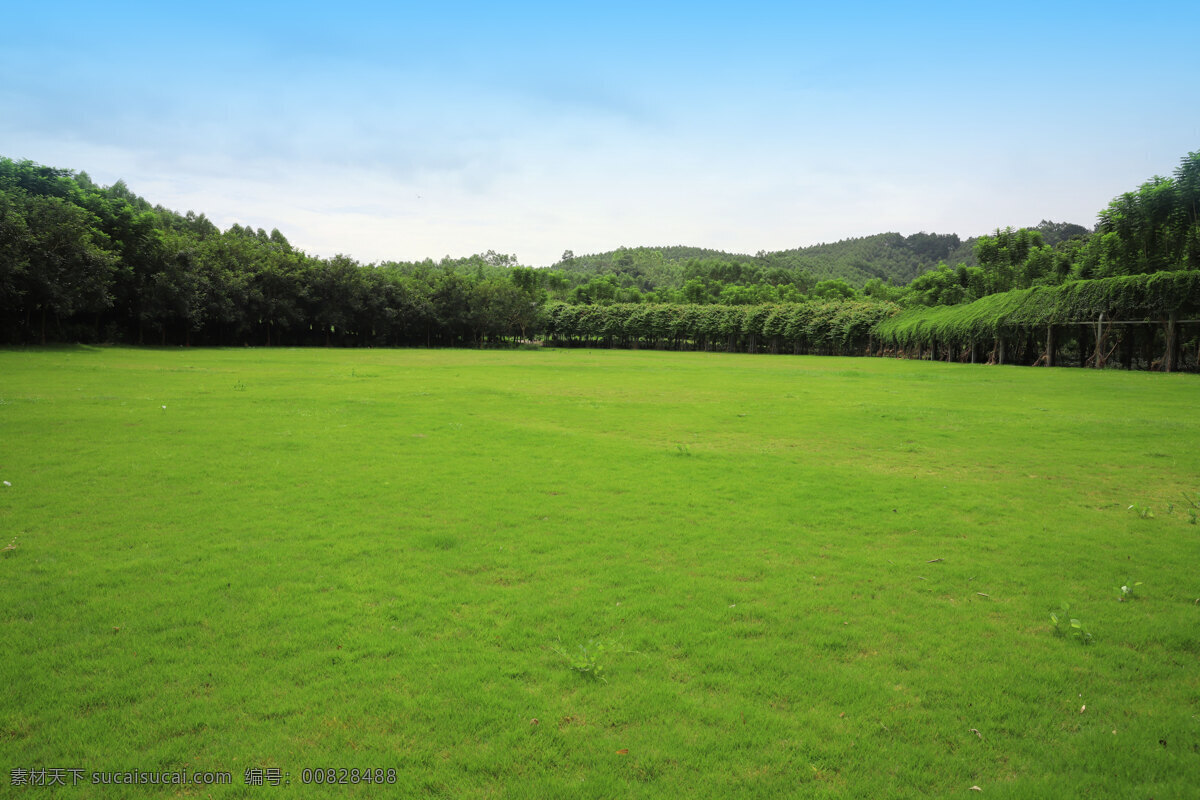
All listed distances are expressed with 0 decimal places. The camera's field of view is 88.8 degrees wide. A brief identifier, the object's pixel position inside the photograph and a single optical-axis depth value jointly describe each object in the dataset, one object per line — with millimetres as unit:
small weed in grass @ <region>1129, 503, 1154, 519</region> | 9255
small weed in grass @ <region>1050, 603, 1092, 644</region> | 5484
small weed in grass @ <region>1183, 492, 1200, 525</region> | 9001
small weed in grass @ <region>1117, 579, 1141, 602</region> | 6407
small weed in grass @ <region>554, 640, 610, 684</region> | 4820
